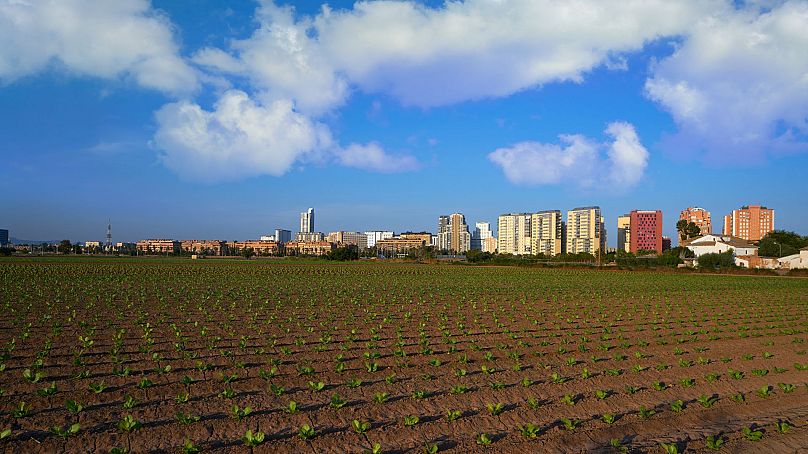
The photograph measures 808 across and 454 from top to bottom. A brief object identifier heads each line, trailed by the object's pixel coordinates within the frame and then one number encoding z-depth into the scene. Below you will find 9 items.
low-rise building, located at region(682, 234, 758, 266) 96.69
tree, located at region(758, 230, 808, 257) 100.75
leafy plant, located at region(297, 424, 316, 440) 7.26
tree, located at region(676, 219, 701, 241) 114.00
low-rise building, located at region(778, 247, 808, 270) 75.94
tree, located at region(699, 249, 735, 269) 76.31
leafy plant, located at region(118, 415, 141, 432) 7.31
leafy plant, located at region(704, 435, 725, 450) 7.50
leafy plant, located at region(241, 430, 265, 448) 7.02
